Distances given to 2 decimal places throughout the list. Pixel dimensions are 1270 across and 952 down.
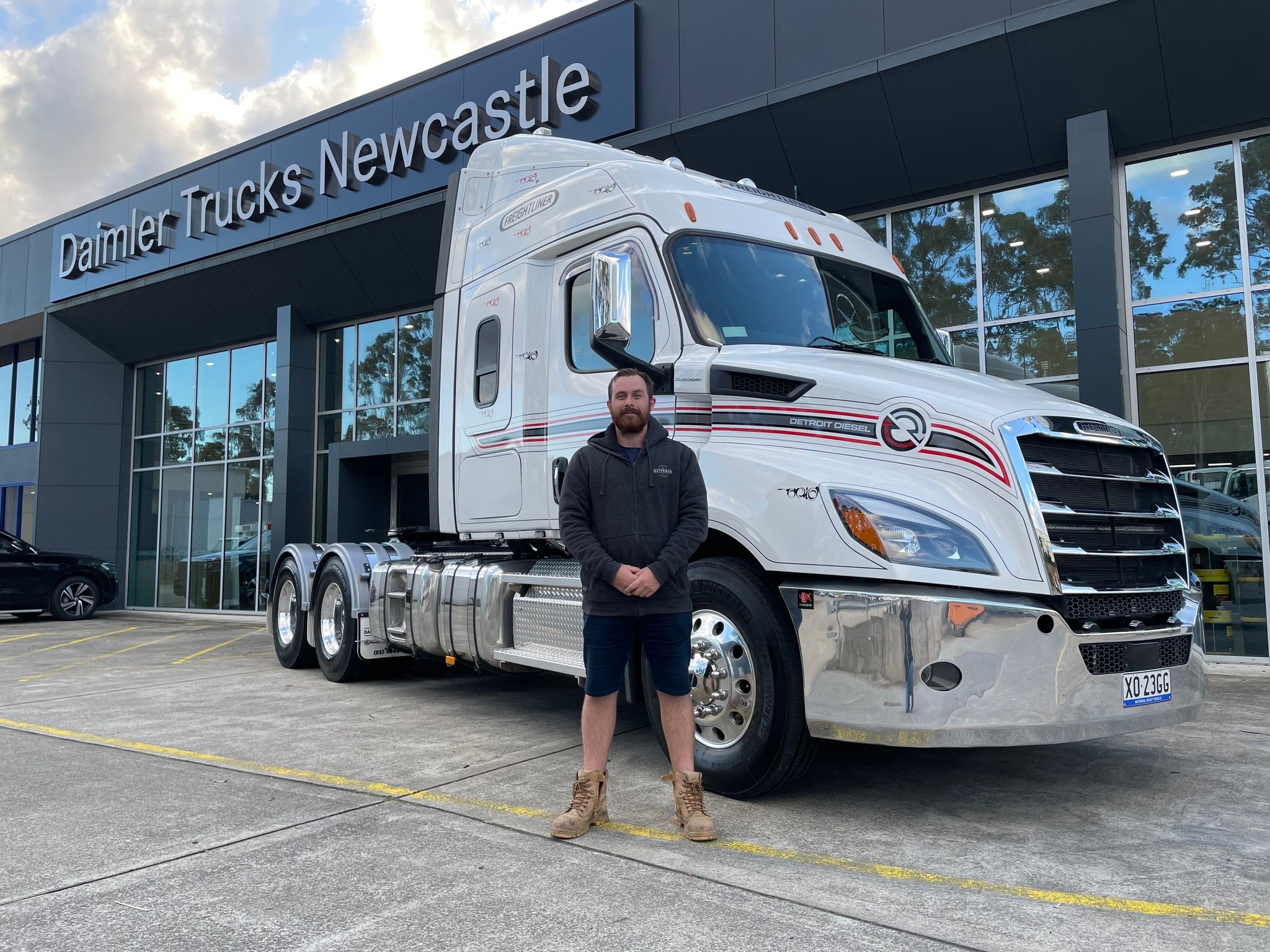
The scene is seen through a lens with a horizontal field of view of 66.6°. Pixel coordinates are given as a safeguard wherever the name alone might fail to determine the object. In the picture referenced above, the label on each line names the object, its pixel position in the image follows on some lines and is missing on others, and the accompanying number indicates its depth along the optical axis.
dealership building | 9.83
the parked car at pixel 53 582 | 16.34
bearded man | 4.03
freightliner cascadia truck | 3.93
